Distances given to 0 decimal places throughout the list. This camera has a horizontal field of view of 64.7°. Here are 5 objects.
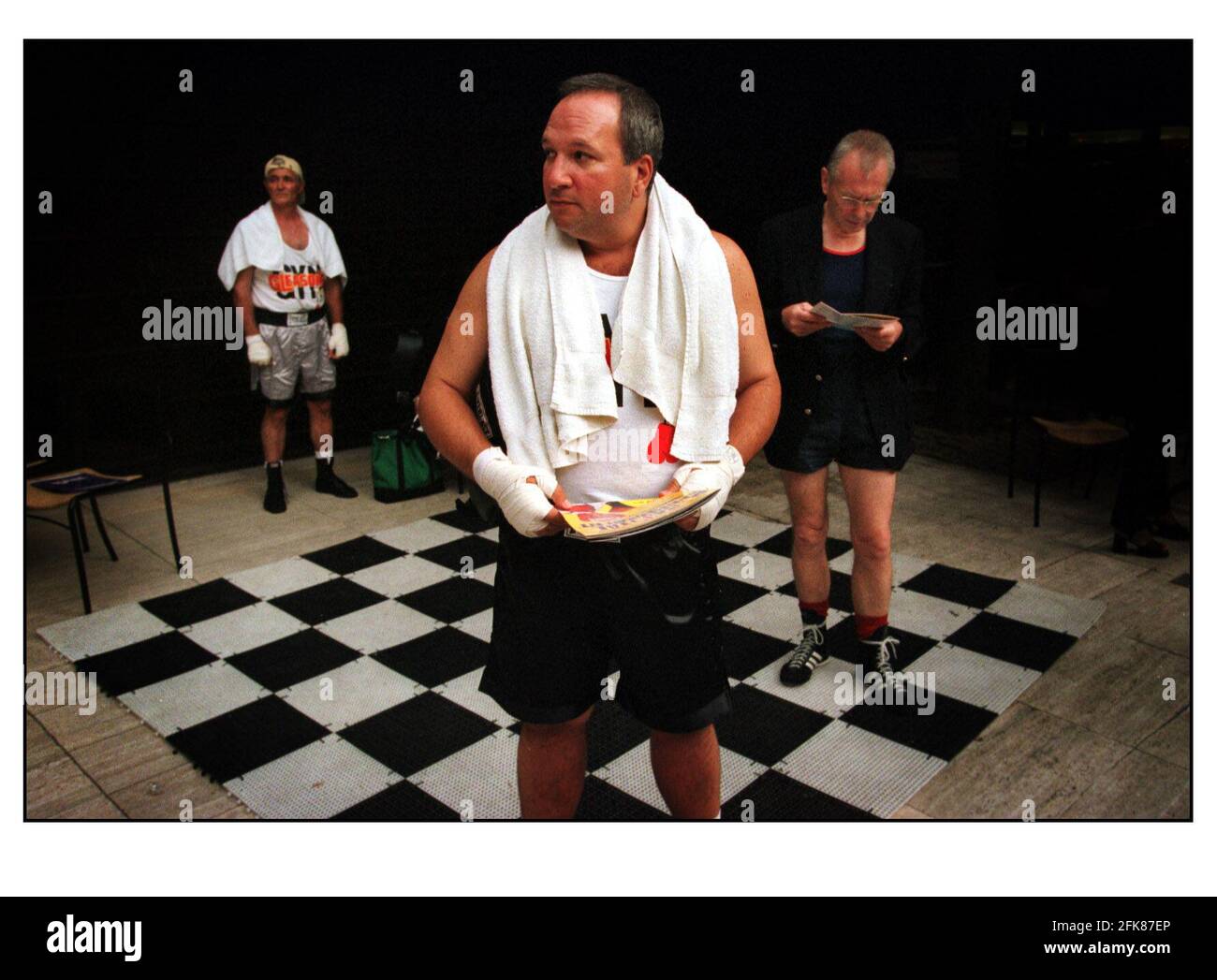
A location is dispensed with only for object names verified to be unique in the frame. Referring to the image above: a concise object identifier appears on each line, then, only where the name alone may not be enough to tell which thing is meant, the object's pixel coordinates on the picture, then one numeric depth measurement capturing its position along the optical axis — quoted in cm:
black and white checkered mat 227
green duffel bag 434
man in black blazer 240
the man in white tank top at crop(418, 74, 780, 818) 153
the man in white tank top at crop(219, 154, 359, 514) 411
